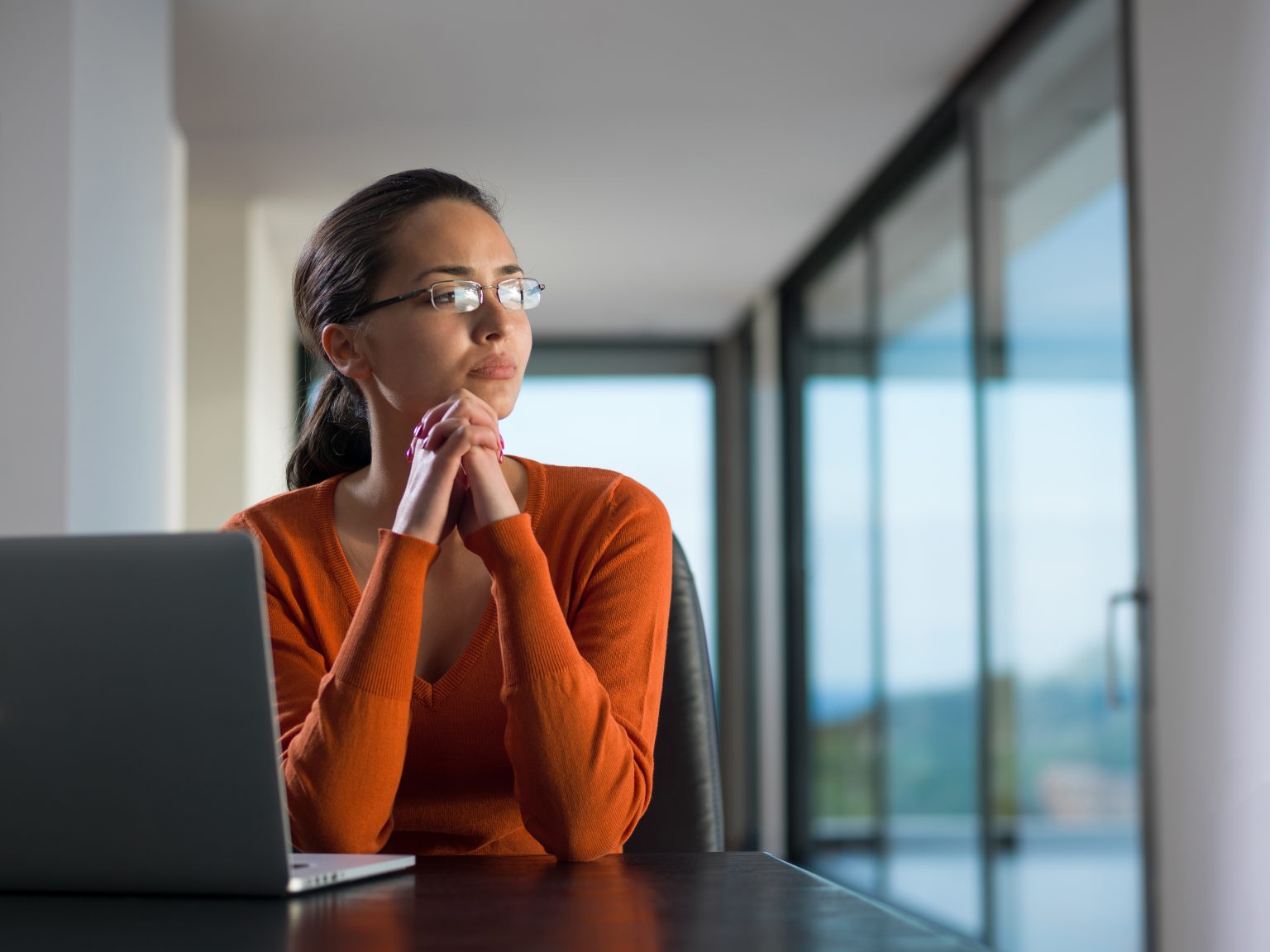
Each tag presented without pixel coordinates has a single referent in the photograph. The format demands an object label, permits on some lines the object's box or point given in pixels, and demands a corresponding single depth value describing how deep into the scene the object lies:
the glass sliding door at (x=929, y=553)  3.82
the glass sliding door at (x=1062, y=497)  2.73
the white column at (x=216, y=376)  4.84
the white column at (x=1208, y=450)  2.10
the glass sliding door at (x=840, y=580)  4.95
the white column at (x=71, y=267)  2.33
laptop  0.81
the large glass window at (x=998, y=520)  2.80
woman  1.21
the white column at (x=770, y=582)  6.30
